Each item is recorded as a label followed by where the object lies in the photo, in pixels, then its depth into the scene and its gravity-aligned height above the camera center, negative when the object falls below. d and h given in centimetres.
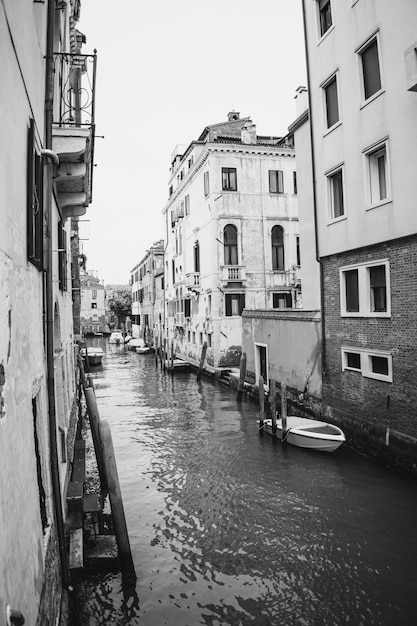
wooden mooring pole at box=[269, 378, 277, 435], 1197 -203
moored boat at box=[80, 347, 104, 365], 3191 -186
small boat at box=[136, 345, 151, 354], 4022 -177
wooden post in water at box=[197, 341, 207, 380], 2345 -165
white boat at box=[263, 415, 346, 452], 1022 -251
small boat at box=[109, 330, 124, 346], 5191 -97
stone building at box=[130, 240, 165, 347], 4162 +348
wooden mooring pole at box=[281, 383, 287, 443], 1148 -225
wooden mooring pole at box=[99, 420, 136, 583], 598 -257
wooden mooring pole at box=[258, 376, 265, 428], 1270 -212
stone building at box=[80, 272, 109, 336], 7519 +410
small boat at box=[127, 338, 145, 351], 4319 -134
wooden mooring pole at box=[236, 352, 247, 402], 1762 -199
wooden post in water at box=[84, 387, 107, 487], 897 -184
